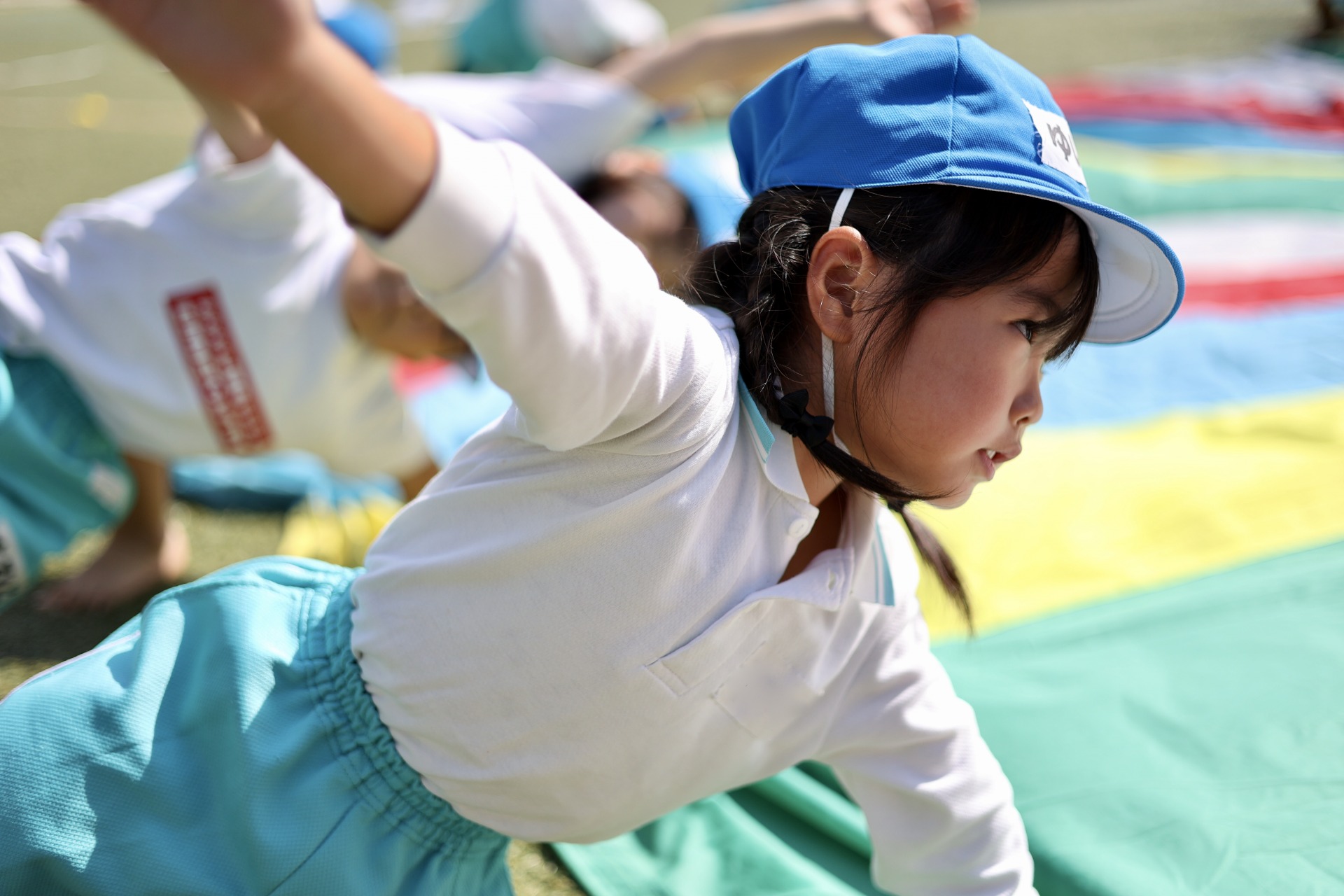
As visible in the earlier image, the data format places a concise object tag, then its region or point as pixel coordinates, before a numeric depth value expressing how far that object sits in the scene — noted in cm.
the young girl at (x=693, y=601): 152
